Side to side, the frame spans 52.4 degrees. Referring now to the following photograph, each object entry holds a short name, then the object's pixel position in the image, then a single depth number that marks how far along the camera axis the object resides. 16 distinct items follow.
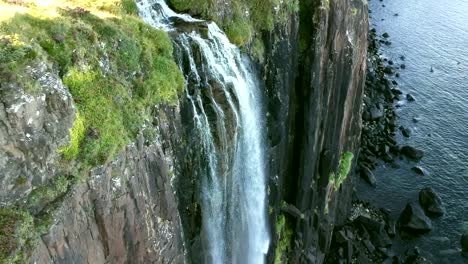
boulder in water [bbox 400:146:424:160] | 55.03
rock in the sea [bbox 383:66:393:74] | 72.81
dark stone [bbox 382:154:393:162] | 55.08
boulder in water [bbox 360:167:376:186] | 51.28
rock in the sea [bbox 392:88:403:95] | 68.06
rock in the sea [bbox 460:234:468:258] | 43.97
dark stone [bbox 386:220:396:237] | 45.41
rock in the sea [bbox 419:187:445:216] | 47.96
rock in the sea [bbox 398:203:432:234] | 45.75
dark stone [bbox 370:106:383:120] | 61.56
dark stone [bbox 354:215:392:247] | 44.25
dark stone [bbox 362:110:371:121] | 61.31
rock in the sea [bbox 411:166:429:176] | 52.97
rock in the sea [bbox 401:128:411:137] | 59.38
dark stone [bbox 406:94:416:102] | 66.38
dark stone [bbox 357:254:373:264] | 42.25
